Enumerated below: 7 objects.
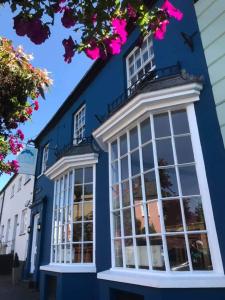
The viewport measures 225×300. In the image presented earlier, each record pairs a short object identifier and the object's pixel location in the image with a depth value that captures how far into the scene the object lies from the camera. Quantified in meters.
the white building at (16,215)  13.96
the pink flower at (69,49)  2.33
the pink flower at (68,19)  2.29
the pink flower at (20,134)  5.31
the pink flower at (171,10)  2.58
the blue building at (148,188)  4.18
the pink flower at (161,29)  2.70
